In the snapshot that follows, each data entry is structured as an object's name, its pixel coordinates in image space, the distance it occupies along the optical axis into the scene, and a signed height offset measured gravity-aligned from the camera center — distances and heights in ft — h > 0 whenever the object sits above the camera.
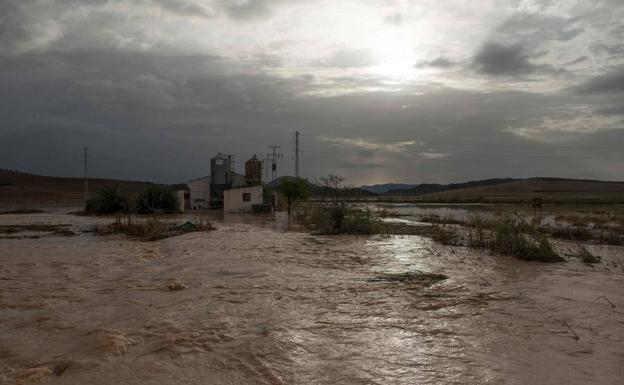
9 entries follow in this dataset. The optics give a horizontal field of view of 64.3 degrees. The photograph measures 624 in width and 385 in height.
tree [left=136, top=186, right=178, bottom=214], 138.41 -1.85
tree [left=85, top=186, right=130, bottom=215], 135.95 -2.06
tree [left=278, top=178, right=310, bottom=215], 137.18 +1.49
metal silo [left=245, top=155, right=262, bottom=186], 160.56 +7.55
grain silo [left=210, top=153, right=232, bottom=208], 154.40 +5.00
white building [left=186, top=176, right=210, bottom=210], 156.15 +0.33
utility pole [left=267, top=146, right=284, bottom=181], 200.81 +11.18
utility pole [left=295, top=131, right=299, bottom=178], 181.80 +14.77
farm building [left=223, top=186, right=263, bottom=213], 139.74 -1.76
